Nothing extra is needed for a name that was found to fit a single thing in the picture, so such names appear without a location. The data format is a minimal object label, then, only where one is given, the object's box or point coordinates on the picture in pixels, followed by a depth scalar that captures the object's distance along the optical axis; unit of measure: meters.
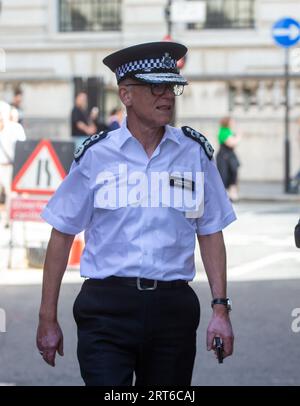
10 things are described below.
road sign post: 23.86
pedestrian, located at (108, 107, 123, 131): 23.72
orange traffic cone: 12.40
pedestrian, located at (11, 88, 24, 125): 25.69
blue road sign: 23.84
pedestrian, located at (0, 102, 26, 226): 16.22
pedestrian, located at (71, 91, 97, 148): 22.52
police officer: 4.32
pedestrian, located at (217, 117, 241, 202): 22.56
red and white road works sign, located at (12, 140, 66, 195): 12.04
